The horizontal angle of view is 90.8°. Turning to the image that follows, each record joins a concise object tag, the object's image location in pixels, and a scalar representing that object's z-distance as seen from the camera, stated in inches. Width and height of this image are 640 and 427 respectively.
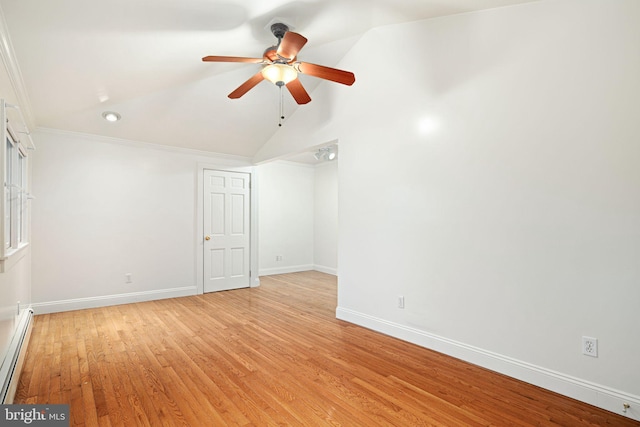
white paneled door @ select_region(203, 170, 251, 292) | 208.5
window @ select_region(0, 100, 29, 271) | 80.6
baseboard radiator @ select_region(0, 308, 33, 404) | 79.2
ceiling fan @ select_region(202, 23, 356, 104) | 92.7
